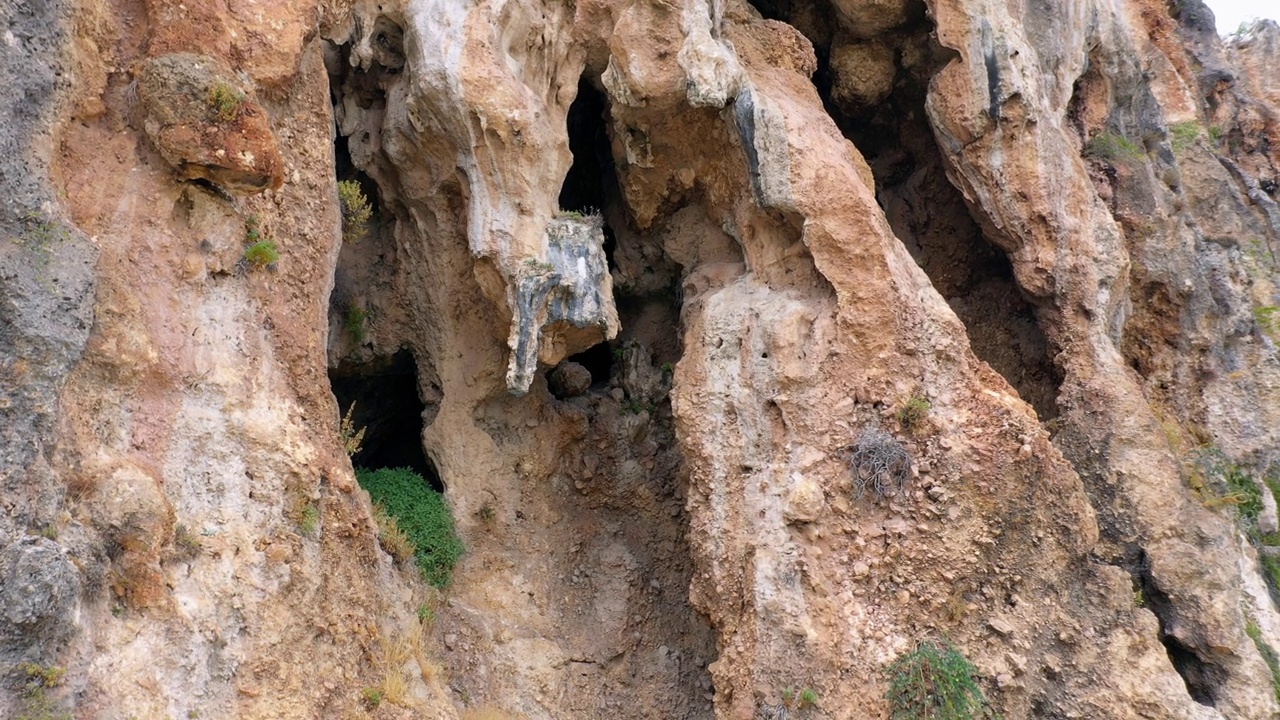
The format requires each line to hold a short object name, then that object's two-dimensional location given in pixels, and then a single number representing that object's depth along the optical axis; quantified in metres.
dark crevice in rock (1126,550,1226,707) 7.00
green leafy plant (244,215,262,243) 6.04
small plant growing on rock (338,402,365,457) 6.95
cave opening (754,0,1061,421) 9.73
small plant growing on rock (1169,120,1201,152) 12.09
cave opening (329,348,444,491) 9.22
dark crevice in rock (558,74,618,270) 10.41
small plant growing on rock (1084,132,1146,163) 10.48
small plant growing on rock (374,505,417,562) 7.34
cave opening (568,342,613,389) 10.33
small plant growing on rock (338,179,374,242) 7.69
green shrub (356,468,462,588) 7.98
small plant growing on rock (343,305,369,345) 8.78
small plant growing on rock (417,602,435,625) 7.24
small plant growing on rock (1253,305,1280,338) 11.09
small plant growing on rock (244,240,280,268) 5.98
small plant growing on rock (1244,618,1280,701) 7.18
